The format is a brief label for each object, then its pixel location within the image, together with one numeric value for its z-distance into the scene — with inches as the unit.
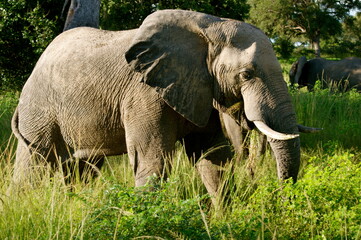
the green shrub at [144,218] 243.8
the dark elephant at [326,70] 1258.6
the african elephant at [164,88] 322.7
